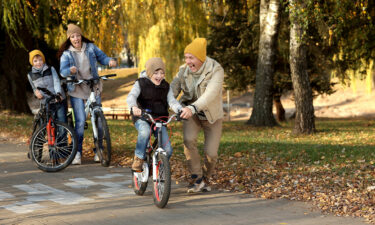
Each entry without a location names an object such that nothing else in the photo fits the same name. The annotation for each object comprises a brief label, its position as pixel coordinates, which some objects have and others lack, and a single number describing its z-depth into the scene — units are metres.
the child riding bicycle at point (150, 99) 12.48
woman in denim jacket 16.89
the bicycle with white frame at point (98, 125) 16.33
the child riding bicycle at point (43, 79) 16.94
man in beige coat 12.95
